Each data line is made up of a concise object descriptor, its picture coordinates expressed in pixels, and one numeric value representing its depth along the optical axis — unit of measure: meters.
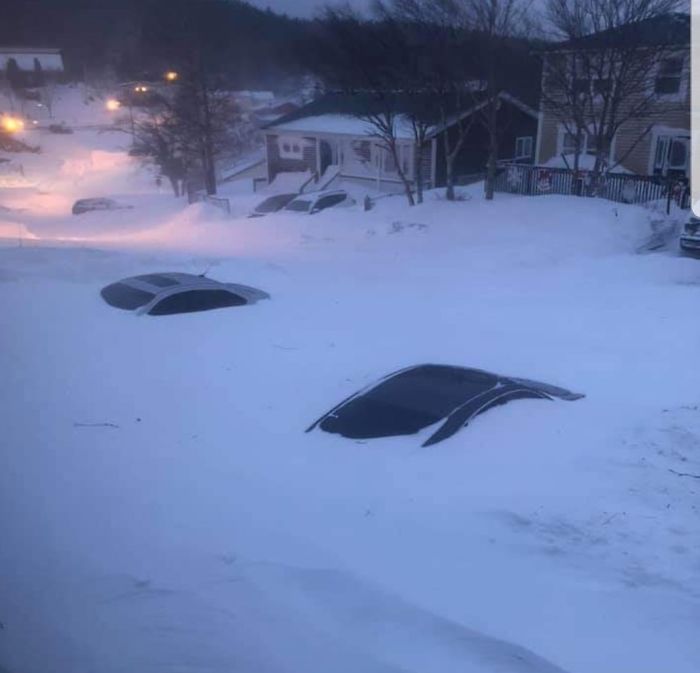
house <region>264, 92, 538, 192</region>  16.75
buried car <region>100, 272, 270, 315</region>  7.34
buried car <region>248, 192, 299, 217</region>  17.19
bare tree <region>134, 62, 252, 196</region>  21.25
